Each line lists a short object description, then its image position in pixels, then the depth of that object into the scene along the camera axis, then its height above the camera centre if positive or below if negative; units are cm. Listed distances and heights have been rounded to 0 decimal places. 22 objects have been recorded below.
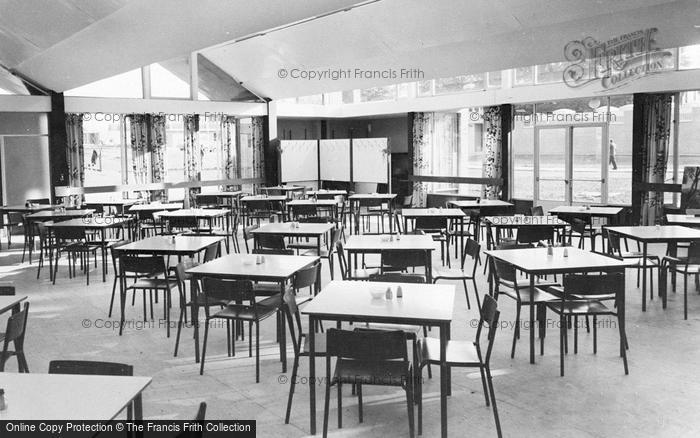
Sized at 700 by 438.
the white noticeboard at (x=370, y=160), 1672 +32
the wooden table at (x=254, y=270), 548 -82
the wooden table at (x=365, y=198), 1236 -48
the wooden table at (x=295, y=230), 797 -69
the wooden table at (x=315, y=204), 1118 -52
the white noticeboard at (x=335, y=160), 1758 +35
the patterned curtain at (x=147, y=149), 1508 +59
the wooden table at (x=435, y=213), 948 -60
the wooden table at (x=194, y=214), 985 -58
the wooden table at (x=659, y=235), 723 -73
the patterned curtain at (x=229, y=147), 1658 +67
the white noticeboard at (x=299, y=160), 1758 +35
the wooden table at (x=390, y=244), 648 -73
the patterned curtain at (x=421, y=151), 1684 +52
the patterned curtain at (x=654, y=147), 1239 +41
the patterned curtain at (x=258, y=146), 1716 +71
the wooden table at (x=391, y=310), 413 -87
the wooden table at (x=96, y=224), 905 -66
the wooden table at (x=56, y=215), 1064 -62
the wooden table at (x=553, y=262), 555 -80
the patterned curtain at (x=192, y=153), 1587 +52
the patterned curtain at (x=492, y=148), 1483 +50
